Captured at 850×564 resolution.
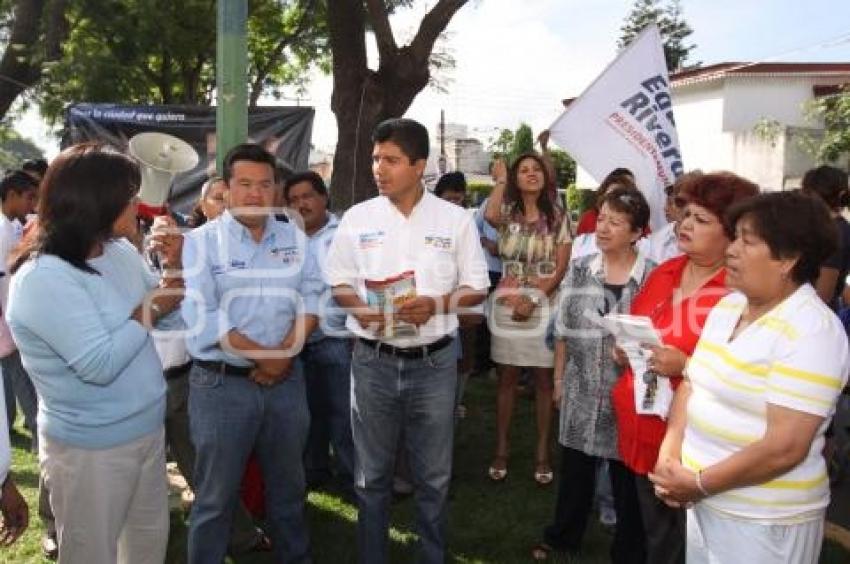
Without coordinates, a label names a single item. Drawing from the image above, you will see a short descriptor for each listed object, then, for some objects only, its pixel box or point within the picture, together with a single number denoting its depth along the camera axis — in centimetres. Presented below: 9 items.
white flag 541
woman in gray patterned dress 368
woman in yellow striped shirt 204
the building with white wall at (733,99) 2820
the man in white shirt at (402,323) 337
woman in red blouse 279
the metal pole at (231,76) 422
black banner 994
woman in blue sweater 237
